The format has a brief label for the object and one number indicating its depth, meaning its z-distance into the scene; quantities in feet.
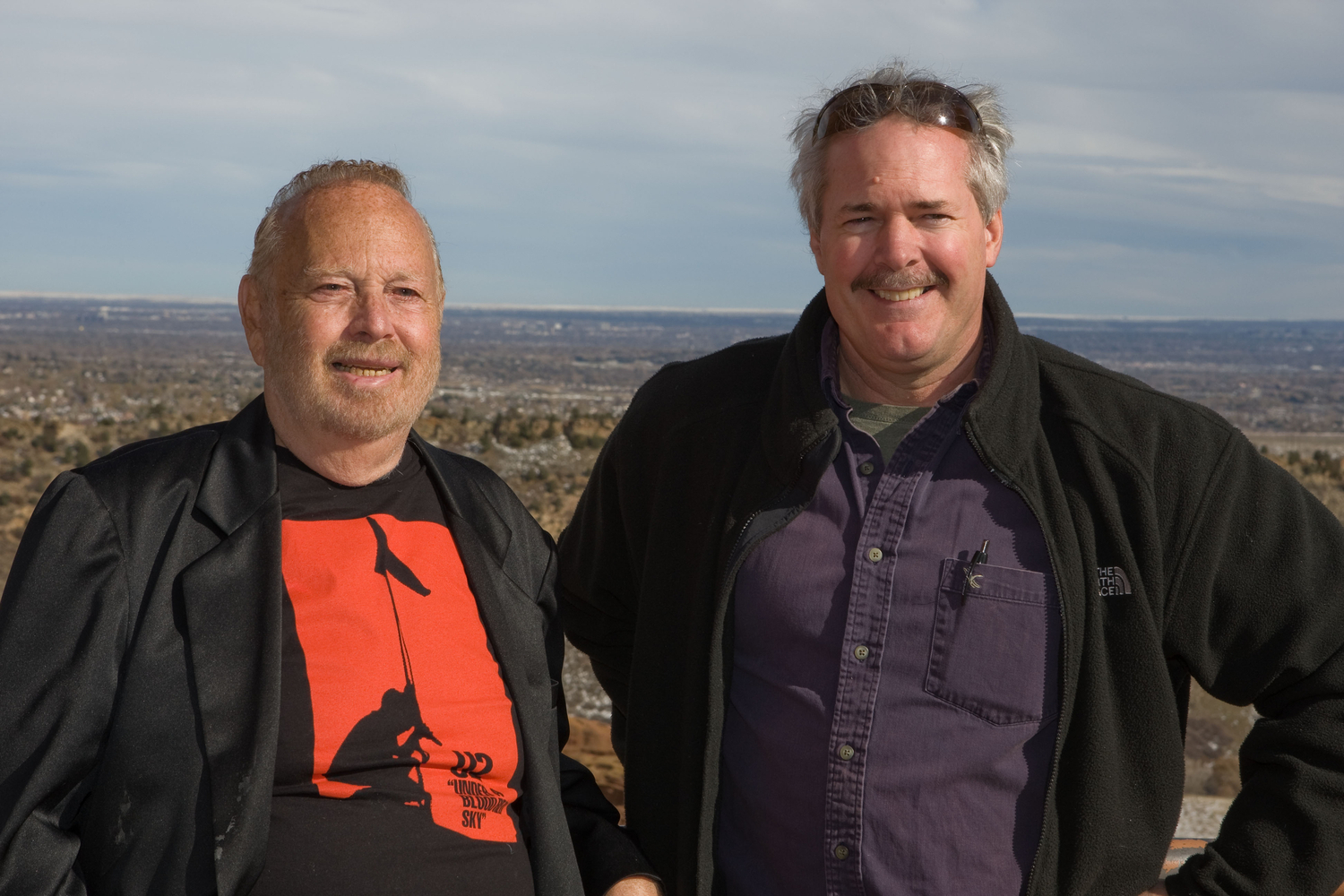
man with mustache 7.63
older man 6.51
